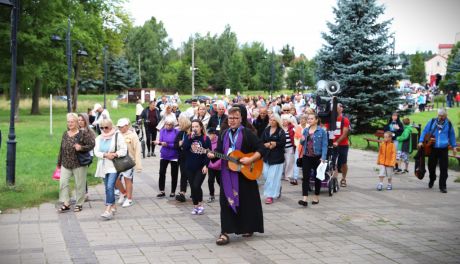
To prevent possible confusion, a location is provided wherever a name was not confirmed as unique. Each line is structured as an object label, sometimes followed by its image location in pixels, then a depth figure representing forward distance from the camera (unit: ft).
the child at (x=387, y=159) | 42.29
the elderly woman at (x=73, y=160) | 33.01
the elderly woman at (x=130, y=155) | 35.40
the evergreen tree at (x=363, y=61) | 89.15
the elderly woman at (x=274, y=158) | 36.45
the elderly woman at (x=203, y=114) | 49.49
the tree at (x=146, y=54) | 327.84
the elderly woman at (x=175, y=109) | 60.43
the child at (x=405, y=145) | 52.16
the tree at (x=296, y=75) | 250.25
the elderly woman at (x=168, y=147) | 37.19
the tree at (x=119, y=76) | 282.15
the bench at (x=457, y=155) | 51.19
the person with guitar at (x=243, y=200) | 26.30
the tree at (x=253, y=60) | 300.09
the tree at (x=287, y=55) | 390.42
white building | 393.45
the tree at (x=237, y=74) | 278.46
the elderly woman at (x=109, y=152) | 31.65
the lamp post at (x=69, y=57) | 60.83
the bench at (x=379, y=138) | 65.47
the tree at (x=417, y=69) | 348.08
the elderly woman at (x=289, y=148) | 44.73
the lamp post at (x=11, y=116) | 37.58
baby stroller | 38.96
